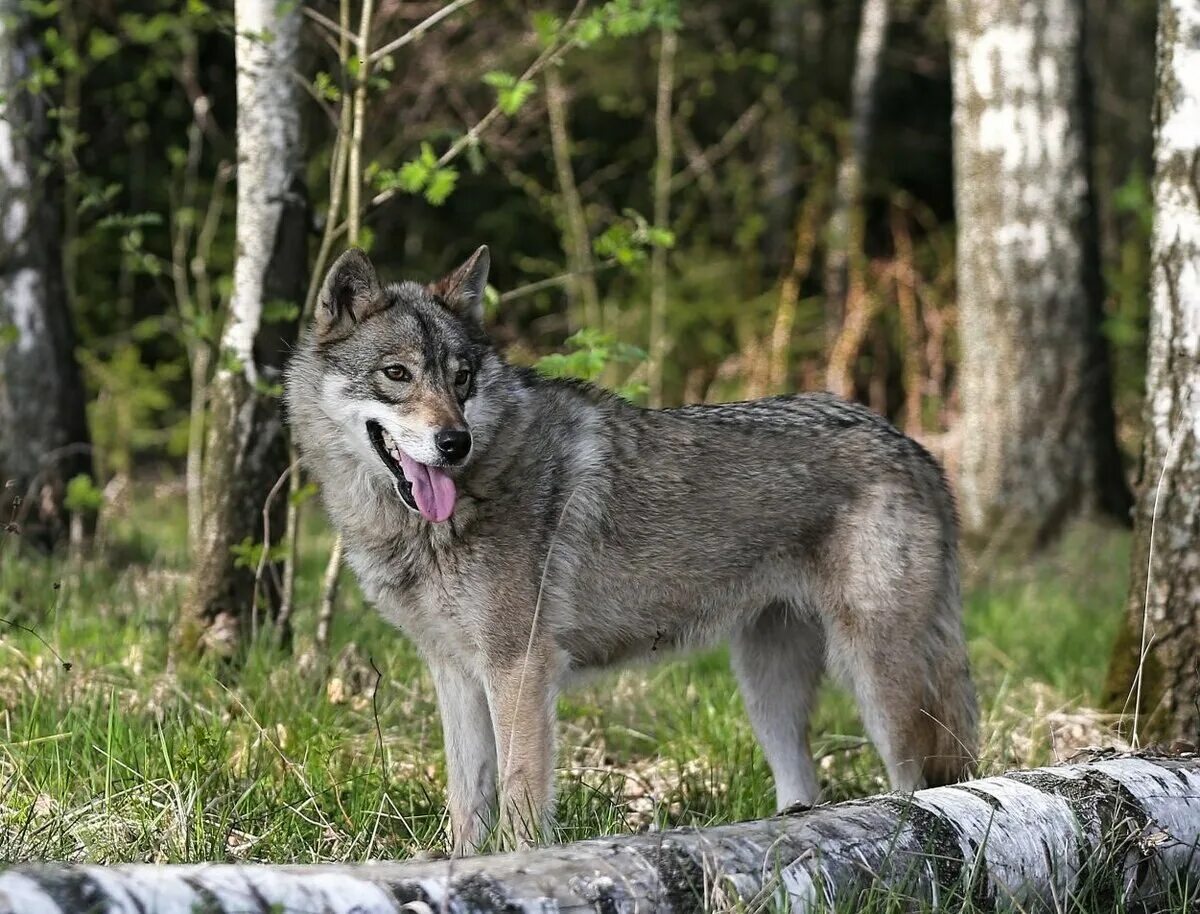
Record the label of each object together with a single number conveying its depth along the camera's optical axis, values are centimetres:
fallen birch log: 465
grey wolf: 800
